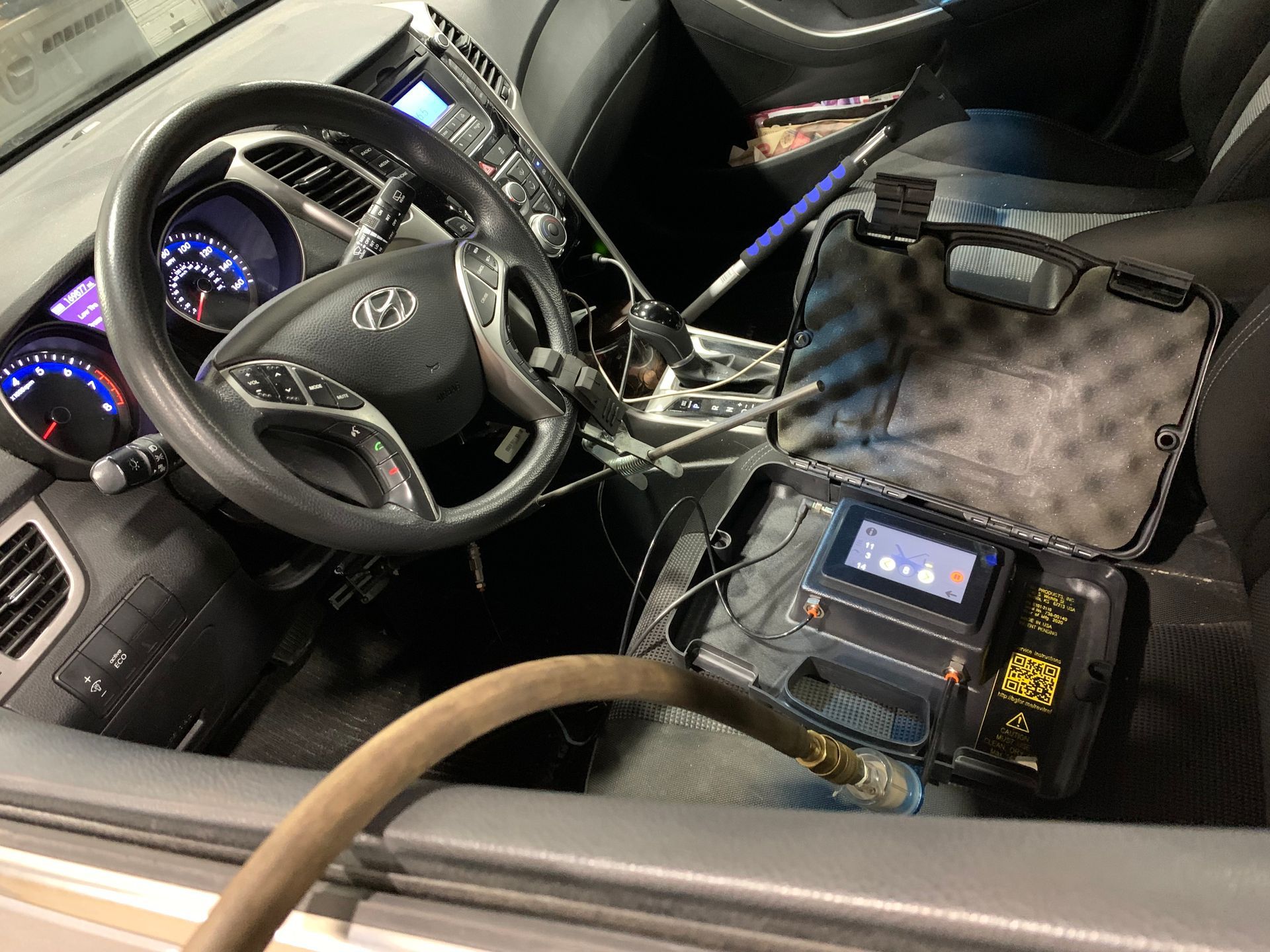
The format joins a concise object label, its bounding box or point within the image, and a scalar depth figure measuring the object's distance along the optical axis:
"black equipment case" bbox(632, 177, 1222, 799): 0.81
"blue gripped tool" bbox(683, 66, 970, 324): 1.17
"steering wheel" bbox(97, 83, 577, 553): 0.56
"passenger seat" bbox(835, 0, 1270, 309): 0.84
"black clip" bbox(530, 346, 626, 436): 0.83
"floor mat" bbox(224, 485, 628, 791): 1.15
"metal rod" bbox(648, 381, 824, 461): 0.88
